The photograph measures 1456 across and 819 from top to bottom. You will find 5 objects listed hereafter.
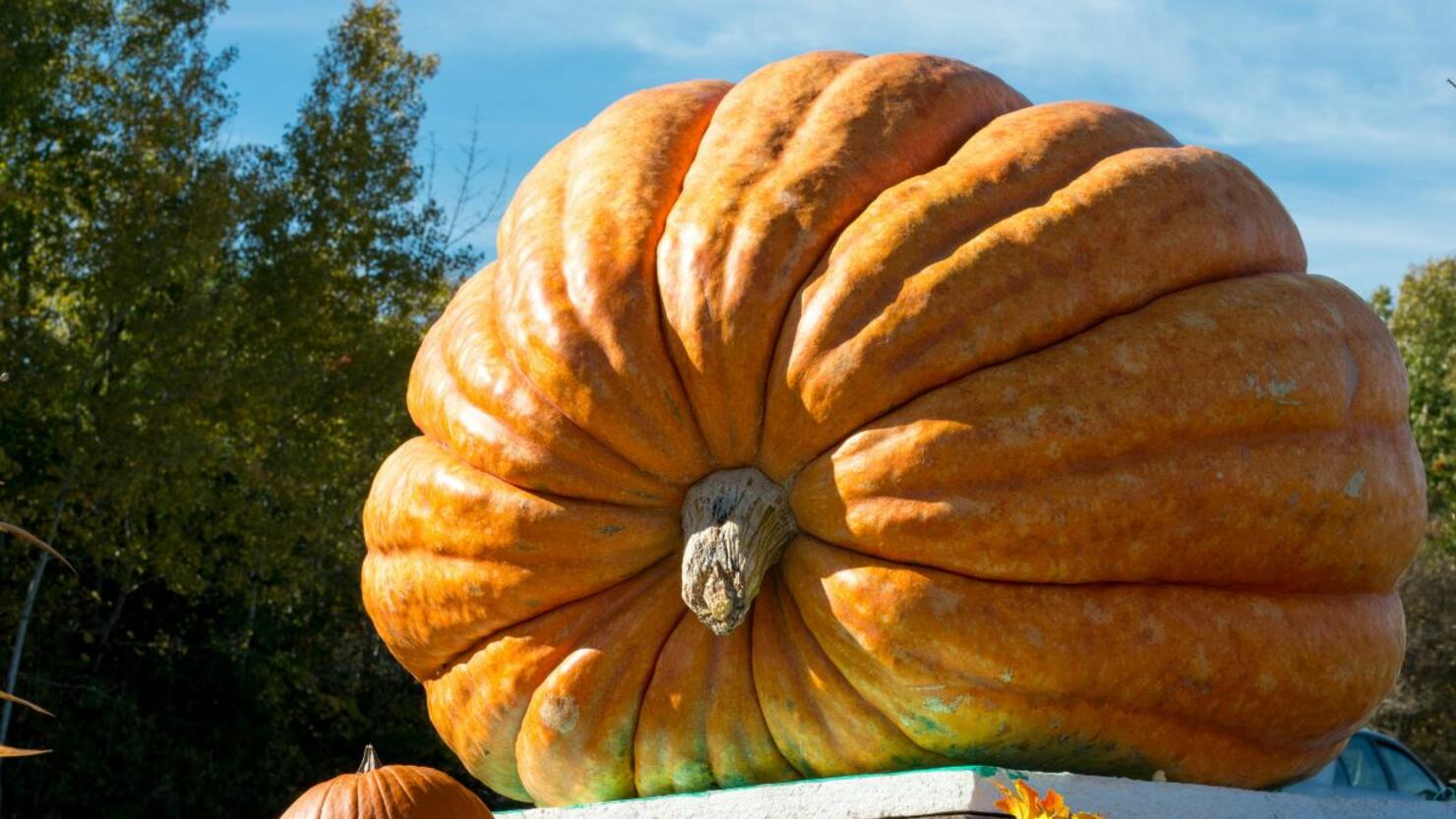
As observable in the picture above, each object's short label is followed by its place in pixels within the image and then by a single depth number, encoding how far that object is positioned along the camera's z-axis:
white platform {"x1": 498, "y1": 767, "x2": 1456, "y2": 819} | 2.62
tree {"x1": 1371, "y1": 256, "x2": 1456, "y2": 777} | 19.61
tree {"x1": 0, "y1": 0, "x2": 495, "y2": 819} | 12.60
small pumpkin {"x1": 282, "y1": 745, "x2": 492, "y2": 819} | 2.98
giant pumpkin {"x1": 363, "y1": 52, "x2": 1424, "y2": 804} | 2.77
